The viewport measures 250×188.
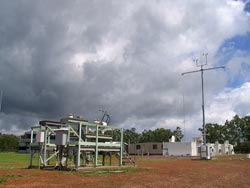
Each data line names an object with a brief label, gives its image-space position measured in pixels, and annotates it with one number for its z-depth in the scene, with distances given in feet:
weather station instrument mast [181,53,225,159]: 124.53
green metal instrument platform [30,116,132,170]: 51.98
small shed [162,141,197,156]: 191.15
